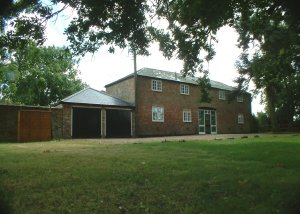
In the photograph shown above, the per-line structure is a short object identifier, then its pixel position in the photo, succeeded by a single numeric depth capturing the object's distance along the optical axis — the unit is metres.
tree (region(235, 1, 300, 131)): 11.52
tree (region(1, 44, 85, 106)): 49.41
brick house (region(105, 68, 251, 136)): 33.50
